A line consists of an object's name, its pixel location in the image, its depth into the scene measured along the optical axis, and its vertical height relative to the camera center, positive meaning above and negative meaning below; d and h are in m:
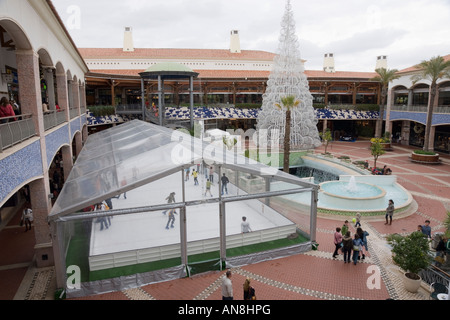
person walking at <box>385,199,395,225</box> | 15.16 -4.69
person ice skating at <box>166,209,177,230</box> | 10.78 -3.53
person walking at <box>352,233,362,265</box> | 11.33 -4.78
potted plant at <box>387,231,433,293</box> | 9.82 -4.50
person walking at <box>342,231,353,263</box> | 11.34 -4.70
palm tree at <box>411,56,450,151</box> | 29.47 +3.54
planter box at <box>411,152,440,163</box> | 29.16 -4.27
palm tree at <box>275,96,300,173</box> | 22.89 -1.29
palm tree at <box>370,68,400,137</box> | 38.25 +3.94
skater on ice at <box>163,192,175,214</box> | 11.04 -3.01
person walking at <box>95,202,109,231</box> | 10.20 -3.57
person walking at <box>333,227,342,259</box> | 11.76 -4.73
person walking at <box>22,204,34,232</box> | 14.80 -4.99
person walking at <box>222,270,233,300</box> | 8.36 -4.62
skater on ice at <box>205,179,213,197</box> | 13.15 -3.15
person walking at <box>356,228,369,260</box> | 11.58 -4.56
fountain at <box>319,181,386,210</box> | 17.23 -4.93
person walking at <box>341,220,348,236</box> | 12.18 -4.46
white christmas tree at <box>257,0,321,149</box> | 32.44 +1.25
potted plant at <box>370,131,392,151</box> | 36.08 -3.48
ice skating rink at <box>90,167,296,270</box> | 10.37 -3.85
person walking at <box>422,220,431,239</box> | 12.62 -4.63
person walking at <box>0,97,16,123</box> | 8.51 -0.01
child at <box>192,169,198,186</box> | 13.30 -2.75
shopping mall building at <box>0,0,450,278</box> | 9.22 +1.48
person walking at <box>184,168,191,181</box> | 11.85 -2.40
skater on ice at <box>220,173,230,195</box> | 11.79 -2.74
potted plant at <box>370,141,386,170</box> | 25.25 -3.07
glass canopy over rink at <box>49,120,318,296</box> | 9.79 -3.71
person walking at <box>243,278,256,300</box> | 8.37 -4.70
